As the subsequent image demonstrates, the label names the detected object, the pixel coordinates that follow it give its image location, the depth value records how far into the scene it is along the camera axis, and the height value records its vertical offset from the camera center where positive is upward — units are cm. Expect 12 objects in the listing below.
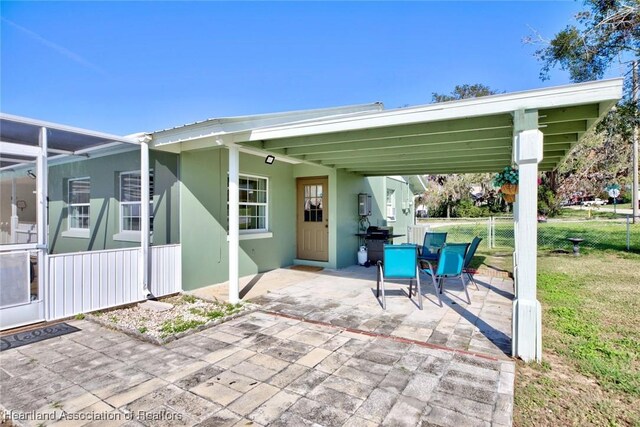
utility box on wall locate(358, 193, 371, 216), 944 +23
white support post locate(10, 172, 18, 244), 413 +0
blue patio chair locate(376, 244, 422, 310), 502 -77
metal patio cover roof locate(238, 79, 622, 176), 321 +109
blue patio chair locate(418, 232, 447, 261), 697 -67
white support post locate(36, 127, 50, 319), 414 -4
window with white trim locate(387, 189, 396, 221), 1216 +26
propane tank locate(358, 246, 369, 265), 896 -118
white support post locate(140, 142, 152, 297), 519 -17
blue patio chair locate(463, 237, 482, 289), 584 -69
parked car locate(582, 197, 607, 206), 3876 +114
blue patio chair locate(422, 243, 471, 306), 523 -83
